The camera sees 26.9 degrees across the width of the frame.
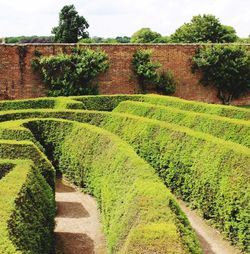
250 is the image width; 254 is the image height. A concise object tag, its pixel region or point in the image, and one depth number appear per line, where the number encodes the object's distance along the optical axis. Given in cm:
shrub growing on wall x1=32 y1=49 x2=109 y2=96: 2625
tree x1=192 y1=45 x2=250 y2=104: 2958
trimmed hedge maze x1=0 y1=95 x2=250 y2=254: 741
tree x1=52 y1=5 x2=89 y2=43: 4978
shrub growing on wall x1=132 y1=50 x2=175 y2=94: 2816
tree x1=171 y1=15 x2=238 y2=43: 4259
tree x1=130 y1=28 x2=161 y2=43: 6265
